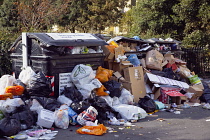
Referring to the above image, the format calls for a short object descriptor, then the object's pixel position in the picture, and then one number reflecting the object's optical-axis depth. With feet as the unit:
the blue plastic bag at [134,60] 24.59
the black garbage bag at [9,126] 14.07
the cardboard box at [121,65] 23.09
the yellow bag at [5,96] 16.68
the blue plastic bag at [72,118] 16.83
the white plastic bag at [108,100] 19.25
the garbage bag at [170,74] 25.36
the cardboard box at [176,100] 23.04
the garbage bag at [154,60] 25.58
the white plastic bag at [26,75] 18.56
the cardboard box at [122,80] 22.04
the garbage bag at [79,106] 17.33
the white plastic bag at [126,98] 20.62
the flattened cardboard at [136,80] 22.16
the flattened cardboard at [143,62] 25.39
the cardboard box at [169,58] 27.68
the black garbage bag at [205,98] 24.51
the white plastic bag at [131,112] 18.34
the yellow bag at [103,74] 21.12
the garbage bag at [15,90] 17.56
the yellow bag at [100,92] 19.65
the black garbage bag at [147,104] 20.21
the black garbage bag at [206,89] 25.39
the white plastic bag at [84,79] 19.21
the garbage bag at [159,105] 21.34
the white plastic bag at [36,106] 16.69
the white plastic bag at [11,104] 15.84
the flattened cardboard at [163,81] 23.16
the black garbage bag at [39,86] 17.92
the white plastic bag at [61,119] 16.14
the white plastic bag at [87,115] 16.57
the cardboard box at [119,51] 23.48
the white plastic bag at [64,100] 18.22
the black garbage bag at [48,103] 17.07
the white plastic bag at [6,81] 18.24
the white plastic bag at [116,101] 20.10
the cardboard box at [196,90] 24.43
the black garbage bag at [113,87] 20.45
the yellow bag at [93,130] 15.15
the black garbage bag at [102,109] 17.75
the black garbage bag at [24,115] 15.39
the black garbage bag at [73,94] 18.61
